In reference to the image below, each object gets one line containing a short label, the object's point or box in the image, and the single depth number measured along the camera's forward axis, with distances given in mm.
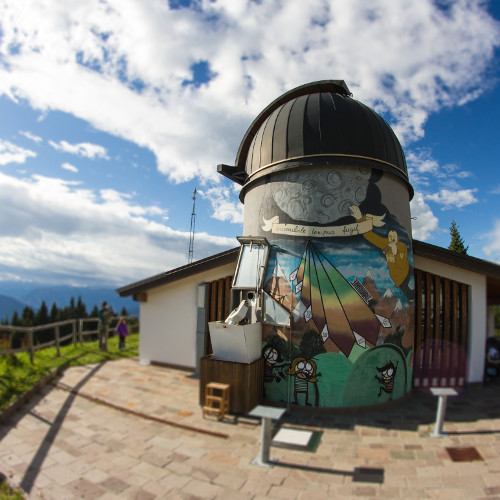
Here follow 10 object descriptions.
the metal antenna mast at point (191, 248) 13701
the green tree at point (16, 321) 49469
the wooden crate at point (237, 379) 7520
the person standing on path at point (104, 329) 14602
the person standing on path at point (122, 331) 15320
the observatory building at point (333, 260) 7703
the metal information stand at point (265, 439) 5508
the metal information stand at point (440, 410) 6555
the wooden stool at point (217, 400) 7309
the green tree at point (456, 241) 27031
